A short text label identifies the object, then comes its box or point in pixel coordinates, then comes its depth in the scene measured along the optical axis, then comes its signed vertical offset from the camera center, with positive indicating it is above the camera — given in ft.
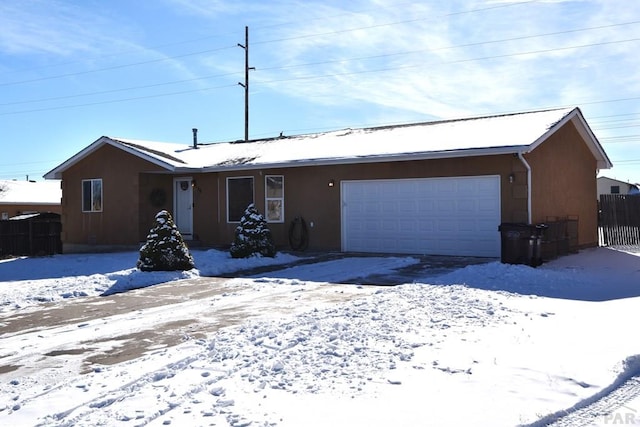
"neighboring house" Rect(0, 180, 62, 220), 119.55 +3.08
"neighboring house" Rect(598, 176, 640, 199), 181.57 +6.07
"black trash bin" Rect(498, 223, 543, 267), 39.78 -2.42
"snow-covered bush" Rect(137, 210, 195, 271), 39.99 -2.72
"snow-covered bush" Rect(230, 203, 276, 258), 47.11 -2.36
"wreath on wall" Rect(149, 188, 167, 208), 61.46 +1.44
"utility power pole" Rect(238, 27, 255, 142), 107.69 +24.16
